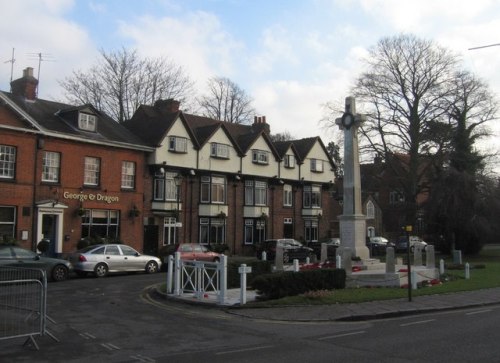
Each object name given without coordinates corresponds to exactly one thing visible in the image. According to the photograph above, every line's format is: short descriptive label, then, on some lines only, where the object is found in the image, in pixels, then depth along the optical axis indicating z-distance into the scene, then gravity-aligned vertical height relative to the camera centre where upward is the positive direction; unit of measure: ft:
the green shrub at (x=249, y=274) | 64.39 -3.17
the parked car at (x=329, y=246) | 112.16 -0.14
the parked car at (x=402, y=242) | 175.63 +1.49
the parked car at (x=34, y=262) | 66.54 -2.46
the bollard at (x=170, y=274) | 54.85 -3.07
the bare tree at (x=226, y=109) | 212.02 +53.01
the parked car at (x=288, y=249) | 117.80 -0.94
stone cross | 73.87 +6.84
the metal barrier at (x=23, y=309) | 30.32 -3.97
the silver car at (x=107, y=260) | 77.66 -2.52
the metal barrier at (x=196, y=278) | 47.91 -3.33
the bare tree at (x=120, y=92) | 162.30 +45.67
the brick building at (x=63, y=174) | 94.73 +13.06
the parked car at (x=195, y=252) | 92.57 -1.40
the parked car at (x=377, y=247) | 150.98 -0.22
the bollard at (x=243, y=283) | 46.96 -3.32
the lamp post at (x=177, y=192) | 116.37 +11.38
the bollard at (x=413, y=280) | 59.22 -3.66
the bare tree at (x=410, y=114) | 153.07 +38.00
